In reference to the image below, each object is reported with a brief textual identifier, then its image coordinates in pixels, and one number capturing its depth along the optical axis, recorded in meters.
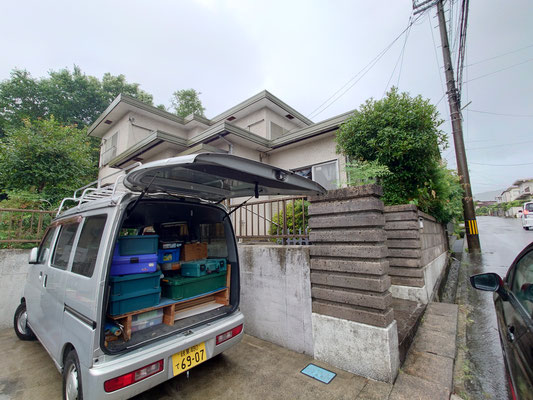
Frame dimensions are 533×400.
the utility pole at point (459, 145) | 9.98
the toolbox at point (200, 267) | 2.61
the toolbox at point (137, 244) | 2.16
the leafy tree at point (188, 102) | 20.20
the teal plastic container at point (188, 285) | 2.44
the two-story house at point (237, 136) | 6.96
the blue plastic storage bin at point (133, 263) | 2.09
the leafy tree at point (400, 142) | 4.73
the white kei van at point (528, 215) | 17.52
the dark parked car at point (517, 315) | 1.33
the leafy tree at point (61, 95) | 15.95
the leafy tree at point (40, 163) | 6.35
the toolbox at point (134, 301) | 1.99
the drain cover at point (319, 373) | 2.37
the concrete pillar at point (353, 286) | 2.29
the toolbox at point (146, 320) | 2.20
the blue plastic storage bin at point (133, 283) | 2.01
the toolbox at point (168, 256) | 2.68
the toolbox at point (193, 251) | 2.95
